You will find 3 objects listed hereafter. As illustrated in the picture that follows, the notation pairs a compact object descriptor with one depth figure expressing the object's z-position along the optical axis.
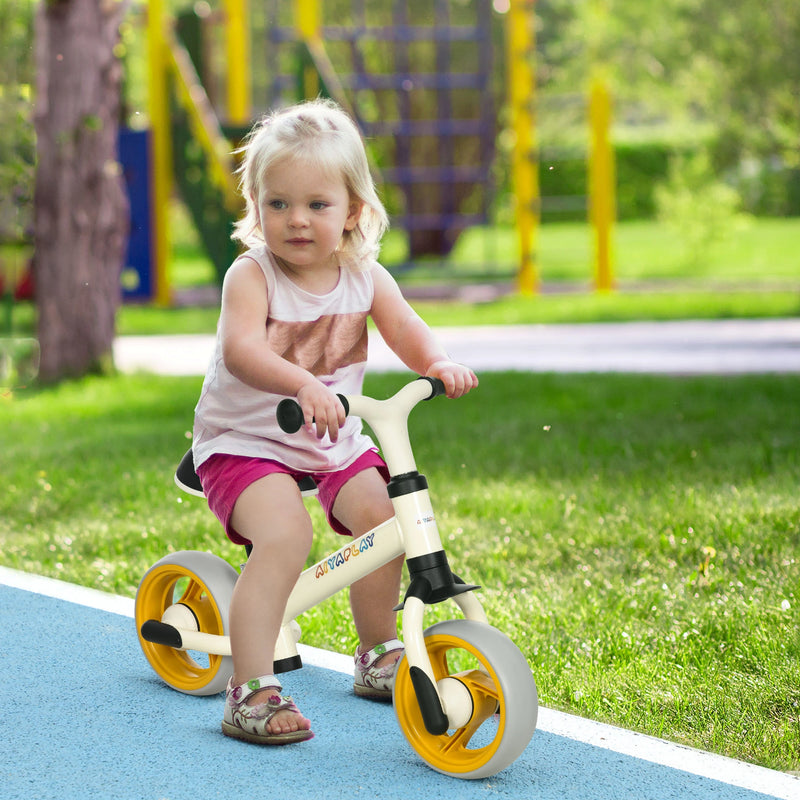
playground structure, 21.00
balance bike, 4.60
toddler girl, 4.99
